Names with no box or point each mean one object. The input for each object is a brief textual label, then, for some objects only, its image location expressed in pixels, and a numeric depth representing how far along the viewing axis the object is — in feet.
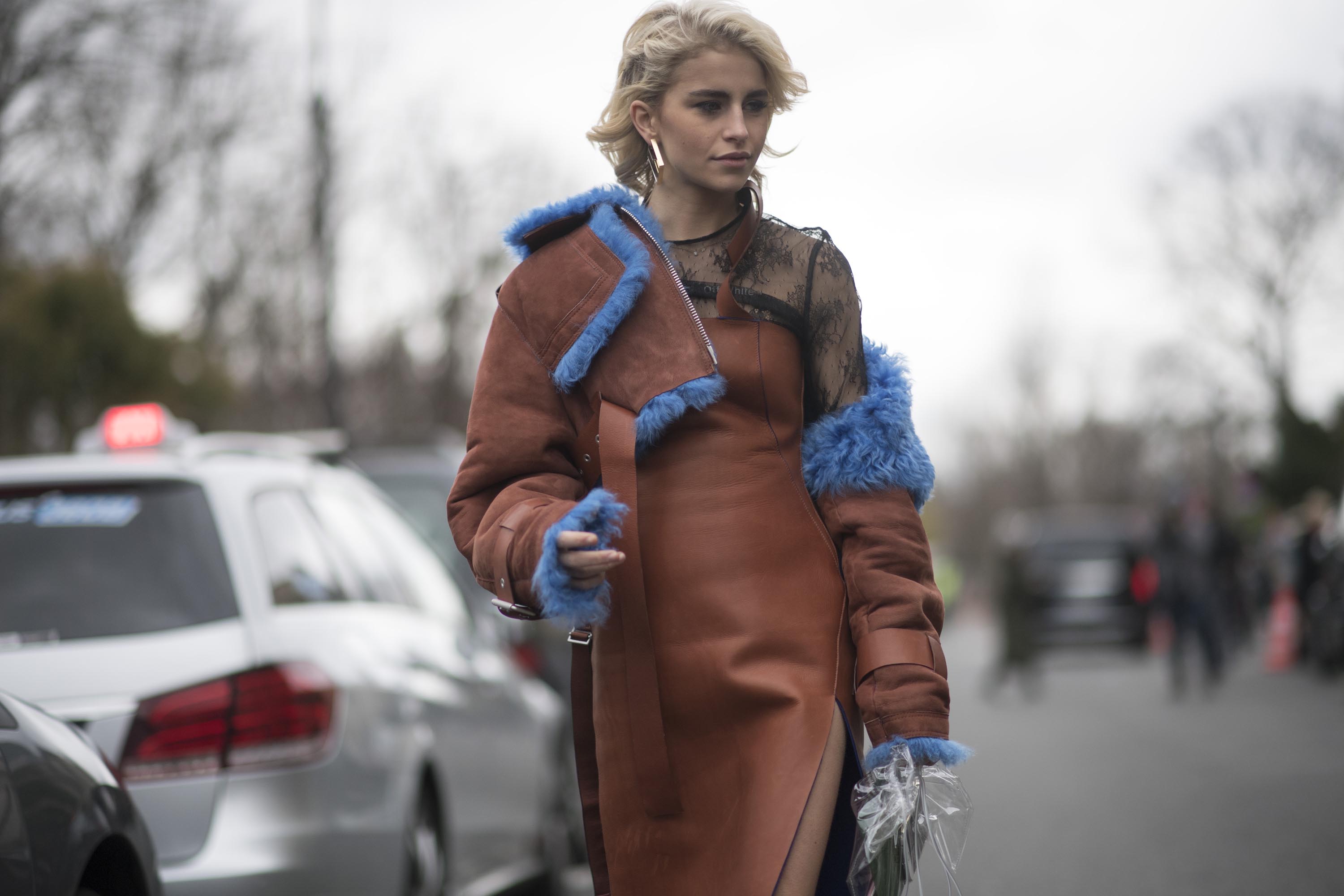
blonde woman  9.28
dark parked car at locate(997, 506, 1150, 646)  79.00
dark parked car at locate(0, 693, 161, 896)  9.53
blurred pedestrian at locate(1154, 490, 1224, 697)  57.31
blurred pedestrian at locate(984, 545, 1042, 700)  59.67
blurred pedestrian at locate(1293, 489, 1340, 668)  58.44
